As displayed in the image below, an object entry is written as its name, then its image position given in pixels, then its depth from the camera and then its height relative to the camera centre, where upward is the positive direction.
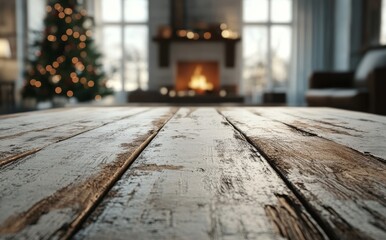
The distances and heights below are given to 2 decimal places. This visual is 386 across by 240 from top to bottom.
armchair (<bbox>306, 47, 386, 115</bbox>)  3.54 +0.04
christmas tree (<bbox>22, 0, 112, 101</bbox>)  5.88 +0.43
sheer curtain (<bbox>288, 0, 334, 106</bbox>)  6.94 +0.81
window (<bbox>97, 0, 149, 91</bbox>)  7.51 +0.91
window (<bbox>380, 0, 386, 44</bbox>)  5.33 +0.83
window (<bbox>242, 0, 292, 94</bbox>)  7.47 +0.87
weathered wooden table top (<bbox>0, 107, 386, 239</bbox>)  0.32 -0.10
